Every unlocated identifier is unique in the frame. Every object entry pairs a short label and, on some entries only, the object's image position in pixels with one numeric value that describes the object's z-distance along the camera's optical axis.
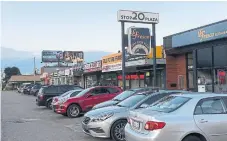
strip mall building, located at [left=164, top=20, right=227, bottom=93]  19.06
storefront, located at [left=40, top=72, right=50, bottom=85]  84.06
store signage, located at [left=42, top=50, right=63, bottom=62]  87.84
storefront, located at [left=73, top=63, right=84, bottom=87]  48.60
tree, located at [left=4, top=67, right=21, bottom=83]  148.31
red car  18.17
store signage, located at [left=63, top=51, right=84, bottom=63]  87.12
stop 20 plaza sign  23.00
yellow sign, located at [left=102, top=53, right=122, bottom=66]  33.38
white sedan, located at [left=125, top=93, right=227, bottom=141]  7.20
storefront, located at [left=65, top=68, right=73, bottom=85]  53.75
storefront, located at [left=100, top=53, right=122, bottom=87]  33.22
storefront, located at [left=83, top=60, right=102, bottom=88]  39.88
